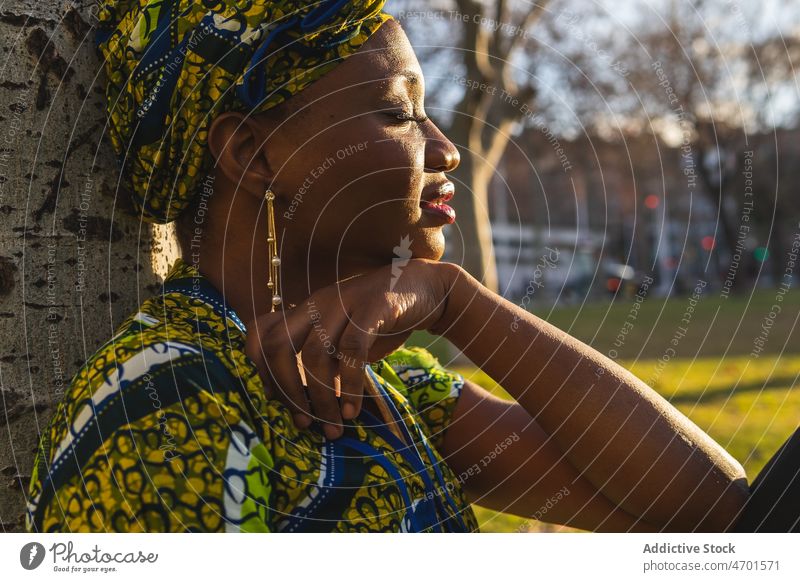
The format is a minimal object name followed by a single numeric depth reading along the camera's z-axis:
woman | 0.59
